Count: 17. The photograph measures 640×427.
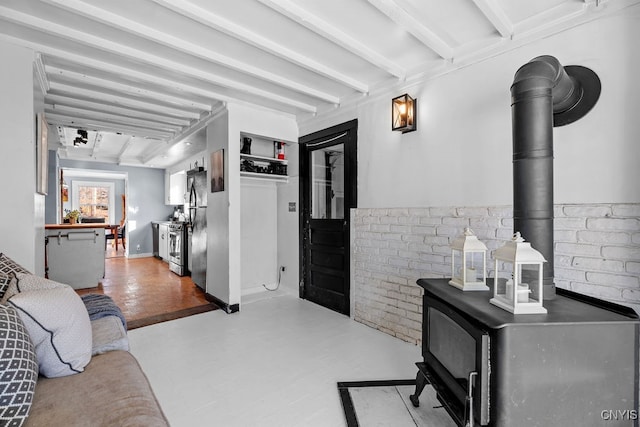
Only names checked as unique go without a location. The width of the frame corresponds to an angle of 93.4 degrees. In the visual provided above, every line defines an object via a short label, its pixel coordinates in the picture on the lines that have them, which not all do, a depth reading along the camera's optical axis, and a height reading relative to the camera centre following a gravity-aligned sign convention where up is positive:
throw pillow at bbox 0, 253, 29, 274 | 1.57 -0.29
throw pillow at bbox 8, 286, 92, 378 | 1.20 -0.49
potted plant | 5.54 -0.06
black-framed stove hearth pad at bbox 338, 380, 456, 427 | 1.77 -1.22
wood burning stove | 1.20 -0.63
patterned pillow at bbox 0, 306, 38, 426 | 0.93 -0.52
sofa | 0.98 -0.62
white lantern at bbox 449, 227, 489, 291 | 1.64 -0.32
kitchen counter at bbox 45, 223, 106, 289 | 4.52 -0.62
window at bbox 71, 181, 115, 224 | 10.12 +0.49
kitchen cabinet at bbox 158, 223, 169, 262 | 6.91 -0.66
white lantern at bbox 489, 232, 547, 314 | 1.28 -0.32
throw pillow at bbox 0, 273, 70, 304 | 1.34 -0.34
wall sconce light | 2.82 +0.94
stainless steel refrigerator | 4.50 -0.17
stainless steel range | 5.57 -0.68
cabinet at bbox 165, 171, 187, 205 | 6.40 +0.58
